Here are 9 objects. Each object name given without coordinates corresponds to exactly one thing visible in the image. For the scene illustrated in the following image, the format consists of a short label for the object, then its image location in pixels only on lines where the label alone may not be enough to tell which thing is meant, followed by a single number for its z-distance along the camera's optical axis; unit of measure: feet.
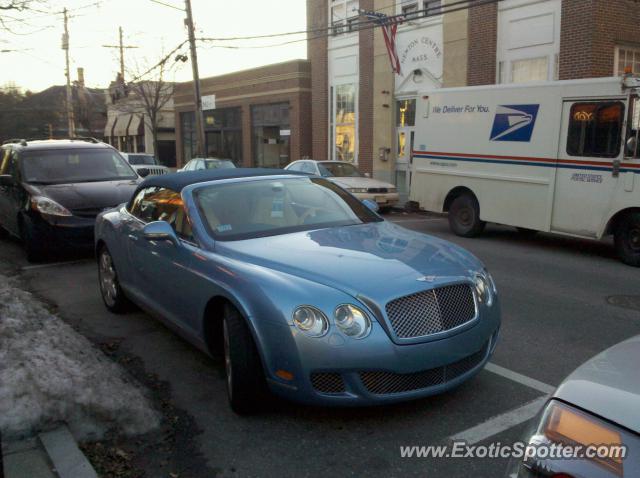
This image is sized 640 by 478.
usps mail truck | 30.91
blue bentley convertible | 11.57
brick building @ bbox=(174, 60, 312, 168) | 87.10
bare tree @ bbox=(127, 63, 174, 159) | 116.98
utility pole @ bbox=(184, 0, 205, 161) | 75.26
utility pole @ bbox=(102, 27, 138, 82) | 120.98
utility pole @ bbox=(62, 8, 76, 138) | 105.40
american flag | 64.47
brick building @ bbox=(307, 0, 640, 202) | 49.73
